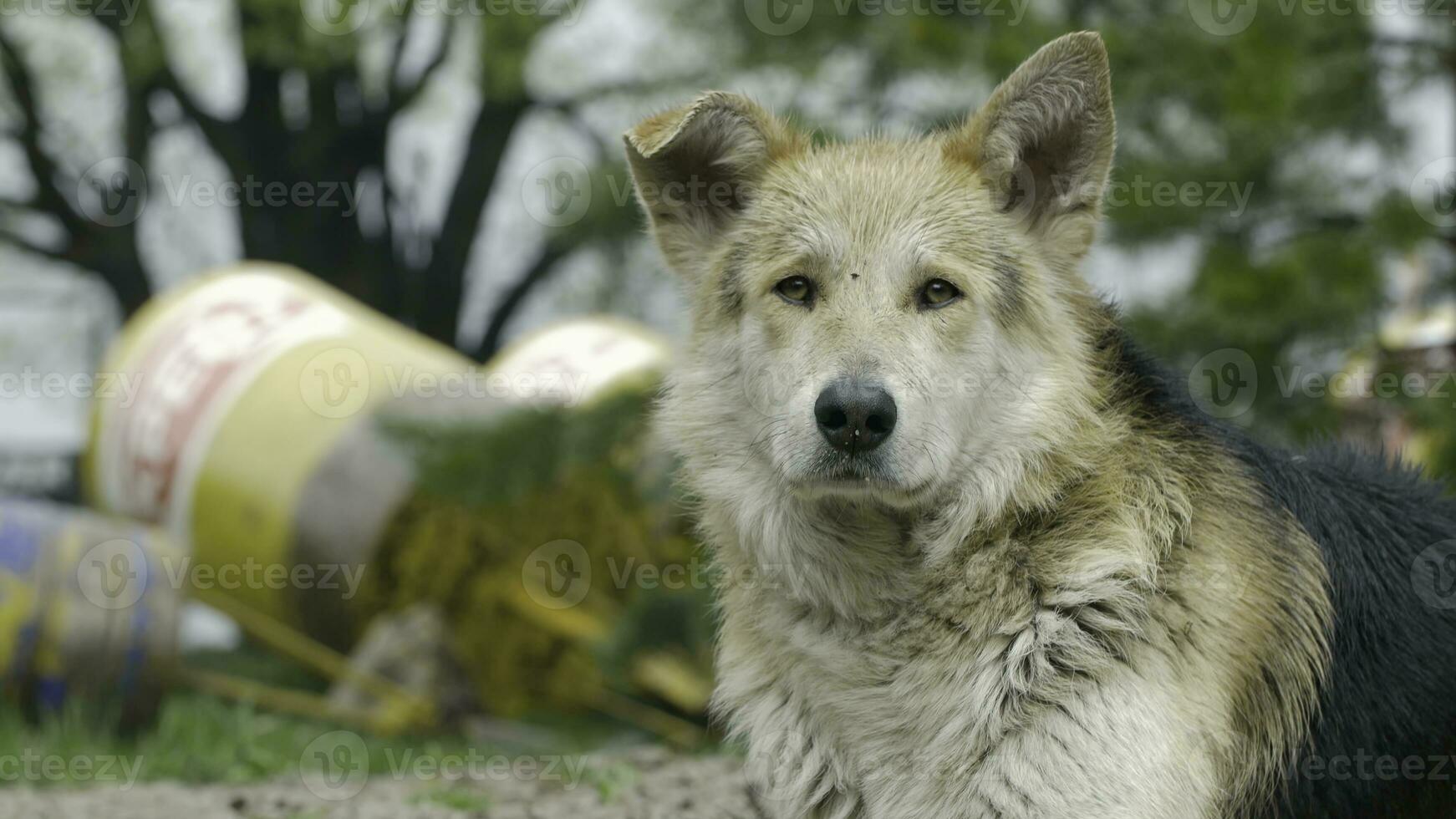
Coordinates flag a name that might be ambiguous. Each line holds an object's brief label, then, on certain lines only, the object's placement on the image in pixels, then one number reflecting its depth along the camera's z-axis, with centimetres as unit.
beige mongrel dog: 379
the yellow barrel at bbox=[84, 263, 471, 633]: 1134
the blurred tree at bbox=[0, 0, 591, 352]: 2197
